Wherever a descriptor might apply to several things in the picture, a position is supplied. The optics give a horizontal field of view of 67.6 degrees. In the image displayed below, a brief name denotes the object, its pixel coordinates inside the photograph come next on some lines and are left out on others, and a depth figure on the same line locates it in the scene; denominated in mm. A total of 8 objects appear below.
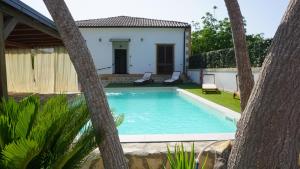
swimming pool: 6946
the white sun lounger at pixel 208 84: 11482
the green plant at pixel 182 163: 2187
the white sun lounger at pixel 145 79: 16371
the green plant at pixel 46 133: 1899
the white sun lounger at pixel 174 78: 16106
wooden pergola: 4538
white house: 18533
